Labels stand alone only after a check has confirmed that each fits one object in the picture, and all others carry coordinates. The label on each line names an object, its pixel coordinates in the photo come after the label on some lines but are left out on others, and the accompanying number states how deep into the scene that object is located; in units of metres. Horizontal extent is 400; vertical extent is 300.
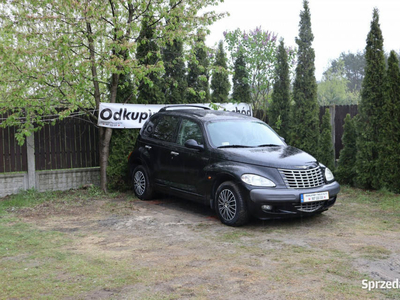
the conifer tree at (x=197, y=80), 12.67
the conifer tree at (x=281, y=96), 13.02
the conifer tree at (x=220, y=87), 13.24
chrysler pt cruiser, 6.51
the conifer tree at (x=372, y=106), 9.91
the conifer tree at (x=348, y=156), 10.67
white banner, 10.13
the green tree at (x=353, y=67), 62.94
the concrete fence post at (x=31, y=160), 10.08
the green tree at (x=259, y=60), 14.40
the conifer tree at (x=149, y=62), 10.19
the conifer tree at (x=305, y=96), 11.62
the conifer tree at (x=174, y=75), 11.64
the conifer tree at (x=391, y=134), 9.49
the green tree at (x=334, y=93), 42.16
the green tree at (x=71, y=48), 8.67
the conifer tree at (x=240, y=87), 13.79
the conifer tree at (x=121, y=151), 10.32
